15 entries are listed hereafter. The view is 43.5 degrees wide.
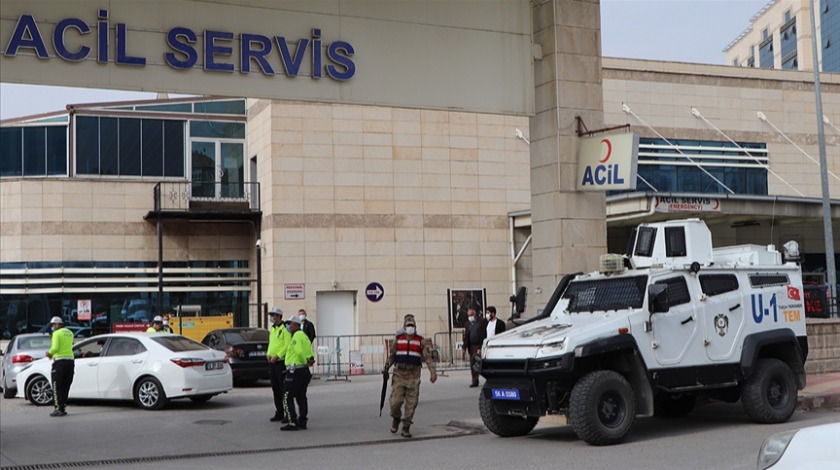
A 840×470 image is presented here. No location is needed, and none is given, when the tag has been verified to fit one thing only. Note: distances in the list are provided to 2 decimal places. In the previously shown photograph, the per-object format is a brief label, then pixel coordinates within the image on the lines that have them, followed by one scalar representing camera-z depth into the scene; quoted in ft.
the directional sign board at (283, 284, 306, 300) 102.01
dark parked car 80.94
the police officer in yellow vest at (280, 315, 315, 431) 53.88
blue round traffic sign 91.66
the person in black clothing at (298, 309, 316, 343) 83.25
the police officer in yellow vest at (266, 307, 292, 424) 56.24
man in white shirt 78.59
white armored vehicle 44.83
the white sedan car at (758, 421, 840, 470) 20.17
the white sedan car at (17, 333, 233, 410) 64.08
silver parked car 76.48
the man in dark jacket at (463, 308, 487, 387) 79.56
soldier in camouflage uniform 49.57
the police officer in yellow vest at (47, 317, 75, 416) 62.75
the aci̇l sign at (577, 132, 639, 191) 57.41
